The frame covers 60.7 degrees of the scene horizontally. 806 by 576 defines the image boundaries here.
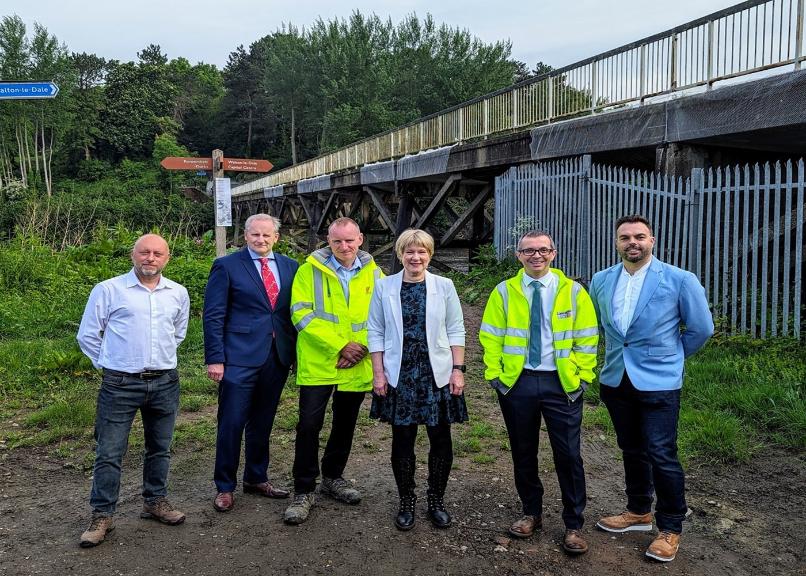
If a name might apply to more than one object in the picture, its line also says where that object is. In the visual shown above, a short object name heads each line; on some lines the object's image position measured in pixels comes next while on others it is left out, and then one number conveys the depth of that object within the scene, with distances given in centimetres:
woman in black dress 362
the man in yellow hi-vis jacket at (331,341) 385
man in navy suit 390
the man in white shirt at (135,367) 355
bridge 652
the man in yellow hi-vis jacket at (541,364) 342
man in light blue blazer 335
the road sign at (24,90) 676
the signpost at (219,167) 912
